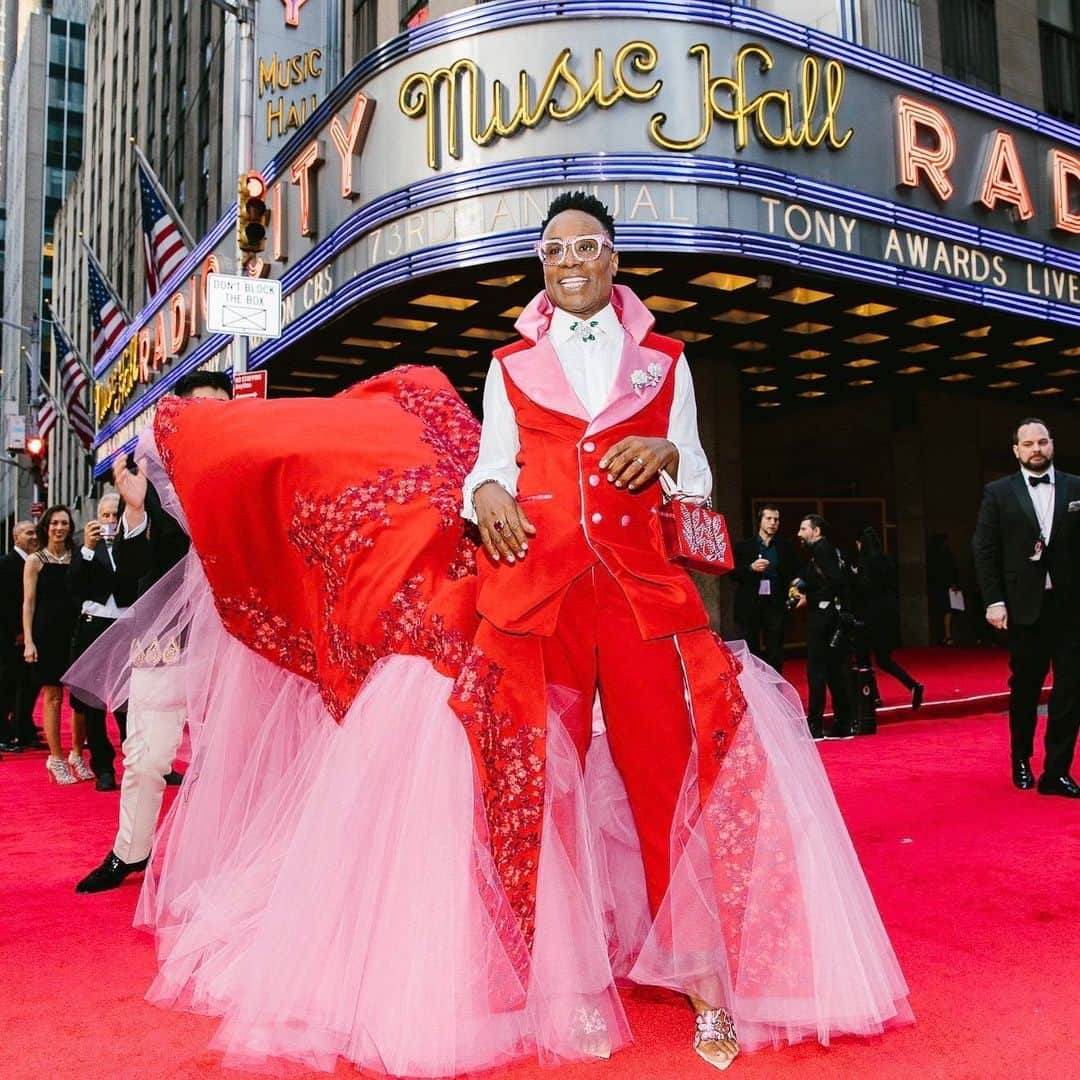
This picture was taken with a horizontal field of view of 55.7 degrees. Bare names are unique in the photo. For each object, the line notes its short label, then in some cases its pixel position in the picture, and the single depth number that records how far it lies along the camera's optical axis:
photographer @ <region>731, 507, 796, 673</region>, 9.50
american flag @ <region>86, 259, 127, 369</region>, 20.27
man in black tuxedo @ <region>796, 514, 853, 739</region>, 8.32
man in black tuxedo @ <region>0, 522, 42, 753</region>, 8.99
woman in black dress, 8.09
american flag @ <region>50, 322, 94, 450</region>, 24.17
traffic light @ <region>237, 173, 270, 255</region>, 10.05
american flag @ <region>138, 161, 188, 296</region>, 15.95
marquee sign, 9.98
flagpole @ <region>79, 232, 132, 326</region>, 19.78
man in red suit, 2.68
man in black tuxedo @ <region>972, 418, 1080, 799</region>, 5.96
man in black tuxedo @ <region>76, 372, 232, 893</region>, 4.24
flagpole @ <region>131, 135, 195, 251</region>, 15.59
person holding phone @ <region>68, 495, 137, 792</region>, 6.70
